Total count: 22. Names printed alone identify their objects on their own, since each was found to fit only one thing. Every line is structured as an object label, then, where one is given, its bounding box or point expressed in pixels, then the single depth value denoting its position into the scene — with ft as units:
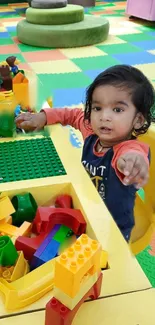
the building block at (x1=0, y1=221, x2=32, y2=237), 2.33
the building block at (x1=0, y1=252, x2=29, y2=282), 1.96
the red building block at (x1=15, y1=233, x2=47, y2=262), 2.20
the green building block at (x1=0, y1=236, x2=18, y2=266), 1.98
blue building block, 2.11
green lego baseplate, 2.81
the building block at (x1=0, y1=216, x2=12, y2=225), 2.42
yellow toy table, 1.73
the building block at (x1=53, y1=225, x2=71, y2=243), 2.29
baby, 2.73
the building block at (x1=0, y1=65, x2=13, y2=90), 3.72
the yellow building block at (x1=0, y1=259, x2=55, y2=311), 1.77
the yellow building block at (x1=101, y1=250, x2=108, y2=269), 2.01
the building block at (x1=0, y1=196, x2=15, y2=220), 2.40
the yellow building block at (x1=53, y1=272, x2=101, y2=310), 1.50
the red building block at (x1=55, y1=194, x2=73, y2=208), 2.62
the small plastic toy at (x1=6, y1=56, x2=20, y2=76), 3.99
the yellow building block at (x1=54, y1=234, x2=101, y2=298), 1.40
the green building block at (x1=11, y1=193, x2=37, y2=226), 2.50
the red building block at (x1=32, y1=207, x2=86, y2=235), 2.34
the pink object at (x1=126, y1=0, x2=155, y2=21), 14.07
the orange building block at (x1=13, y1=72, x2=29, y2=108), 3.74
